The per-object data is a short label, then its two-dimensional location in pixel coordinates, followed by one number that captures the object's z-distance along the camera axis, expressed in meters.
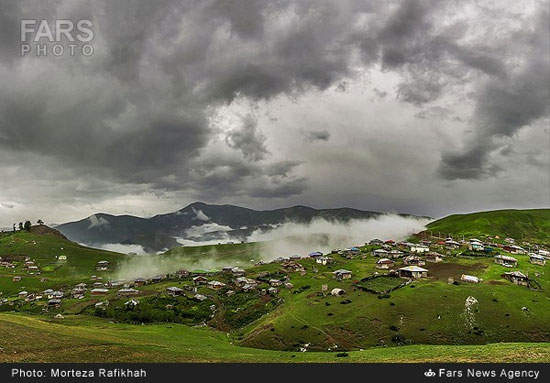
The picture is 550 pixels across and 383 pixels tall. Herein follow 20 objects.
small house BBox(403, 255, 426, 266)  161.76
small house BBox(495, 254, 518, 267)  152.75
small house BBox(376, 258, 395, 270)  163.75
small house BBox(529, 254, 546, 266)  162.12
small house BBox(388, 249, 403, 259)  193.40
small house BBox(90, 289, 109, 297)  179.85
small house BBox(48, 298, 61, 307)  161.30
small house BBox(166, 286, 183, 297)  161.14
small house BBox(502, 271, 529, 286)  126.06
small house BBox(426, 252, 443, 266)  168.82
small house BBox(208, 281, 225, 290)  174.25
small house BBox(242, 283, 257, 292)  161.01
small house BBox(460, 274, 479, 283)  126.62
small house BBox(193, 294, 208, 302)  152.50
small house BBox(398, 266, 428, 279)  138.38
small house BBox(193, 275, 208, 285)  183.12
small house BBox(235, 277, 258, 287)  173.38
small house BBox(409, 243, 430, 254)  192.12
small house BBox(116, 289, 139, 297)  167.12
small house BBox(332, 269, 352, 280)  151.57
